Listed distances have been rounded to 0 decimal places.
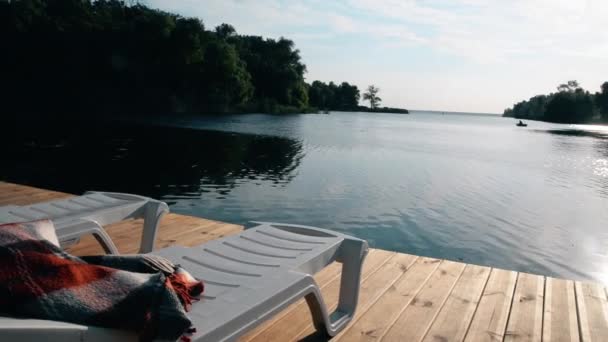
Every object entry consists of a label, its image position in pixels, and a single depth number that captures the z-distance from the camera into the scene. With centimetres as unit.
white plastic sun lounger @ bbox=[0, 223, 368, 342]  124
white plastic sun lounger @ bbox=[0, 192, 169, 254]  266
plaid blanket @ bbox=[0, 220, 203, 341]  123
